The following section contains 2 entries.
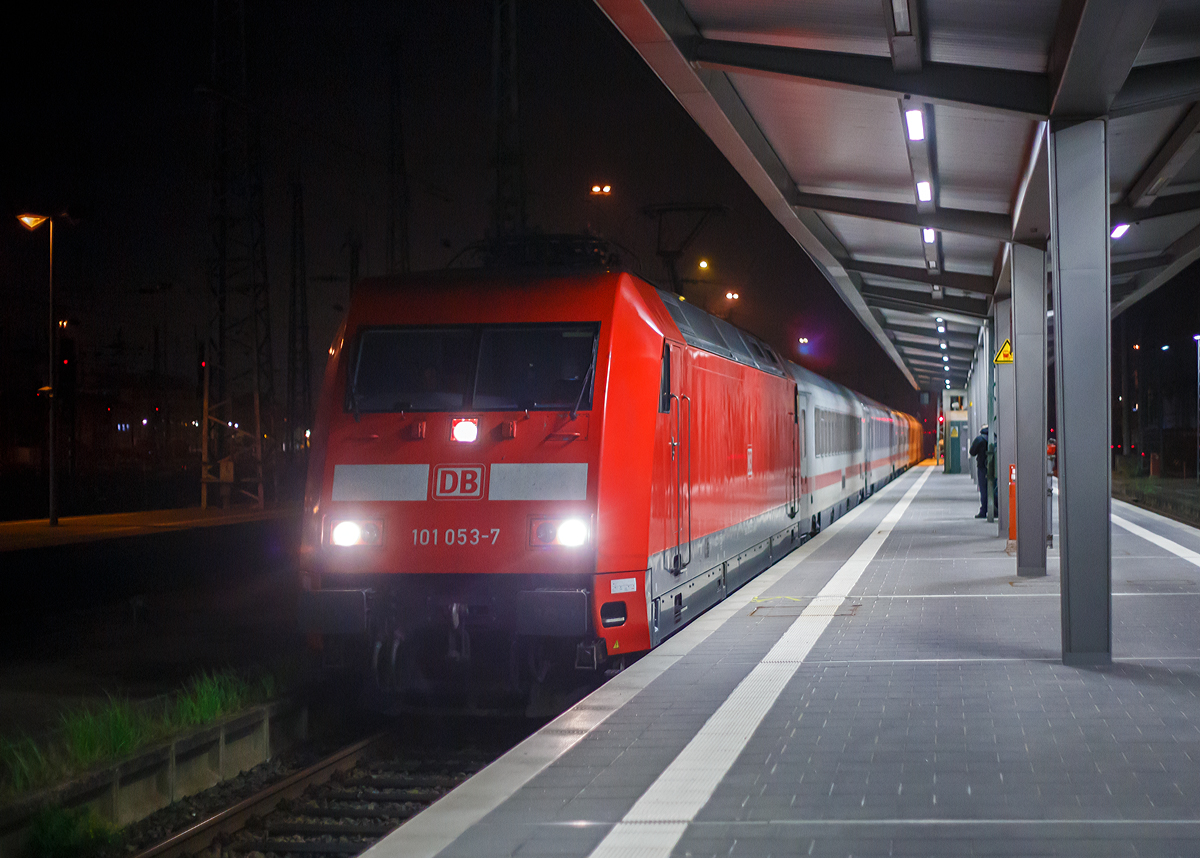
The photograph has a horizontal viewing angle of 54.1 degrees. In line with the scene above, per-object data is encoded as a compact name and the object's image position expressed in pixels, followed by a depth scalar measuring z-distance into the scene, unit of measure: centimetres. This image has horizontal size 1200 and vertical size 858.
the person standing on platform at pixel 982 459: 2133
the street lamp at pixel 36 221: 2708
